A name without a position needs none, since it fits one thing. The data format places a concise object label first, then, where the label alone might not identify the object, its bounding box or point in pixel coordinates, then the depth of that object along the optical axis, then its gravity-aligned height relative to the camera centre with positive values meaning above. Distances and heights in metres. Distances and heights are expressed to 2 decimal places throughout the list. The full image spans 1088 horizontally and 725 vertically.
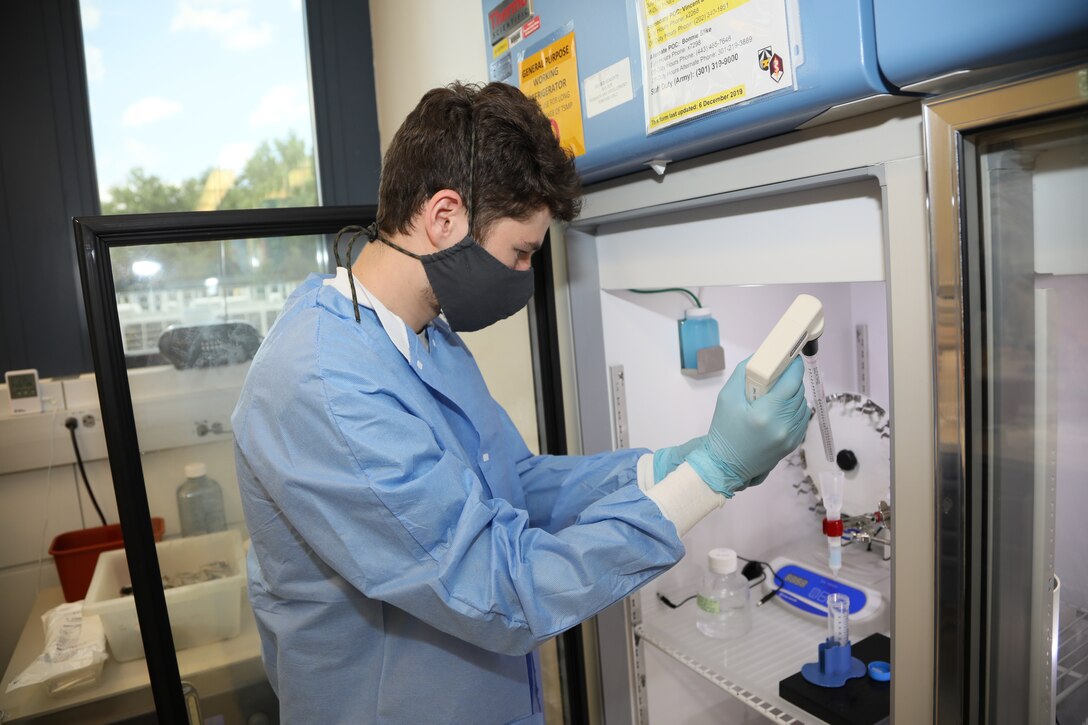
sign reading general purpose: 1.08 +0.35
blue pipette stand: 1.23 -0.67
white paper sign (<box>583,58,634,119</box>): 0.98 +0.30
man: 0.83 -0.20
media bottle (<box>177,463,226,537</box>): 1.43 -0.35
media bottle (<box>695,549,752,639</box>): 1.44 -0.65
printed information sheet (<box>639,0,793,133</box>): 0.77 +0.28
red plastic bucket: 1.83 -0.55
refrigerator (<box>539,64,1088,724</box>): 0.70 -0.05
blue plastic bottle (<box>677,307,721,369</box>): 1.55 -0.09
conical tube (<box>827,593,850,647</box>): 1.26 -0.60
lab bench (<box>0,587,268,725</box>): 1.39 -0.72
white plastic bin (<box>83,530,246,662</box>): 1.39 -0.54
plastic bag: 1.43 -0.65
